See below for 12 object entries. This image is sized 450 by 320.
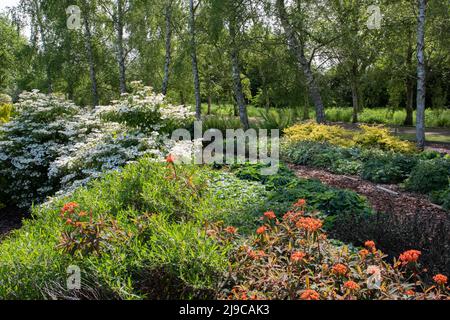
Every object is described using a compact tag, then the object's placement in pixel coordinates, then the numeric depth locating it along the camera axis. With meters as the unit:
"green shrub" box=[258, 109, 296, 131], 12.48
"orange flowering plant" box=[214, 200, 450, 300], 2.21
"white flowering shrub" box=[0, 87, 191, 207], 6.16
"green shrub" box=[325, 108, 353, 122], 20.82
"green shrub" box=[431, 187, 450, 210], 5.01
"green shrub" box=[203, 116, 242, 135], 12.80
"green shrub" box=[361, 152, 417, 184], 6.50
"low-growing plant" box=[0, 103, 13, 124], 10.09
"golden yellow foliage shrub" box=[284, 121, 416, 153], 8.55
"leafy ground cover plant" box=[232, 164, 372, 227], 4.10
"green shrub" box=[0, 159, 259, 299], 2.42
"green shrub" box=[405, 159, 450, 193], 5.69
